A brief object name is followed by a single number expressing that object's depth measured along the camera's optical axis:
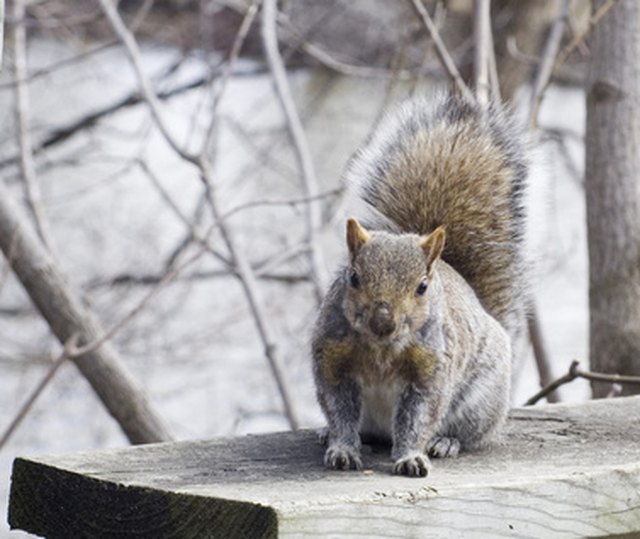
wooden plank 3.10
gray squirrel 3.64
